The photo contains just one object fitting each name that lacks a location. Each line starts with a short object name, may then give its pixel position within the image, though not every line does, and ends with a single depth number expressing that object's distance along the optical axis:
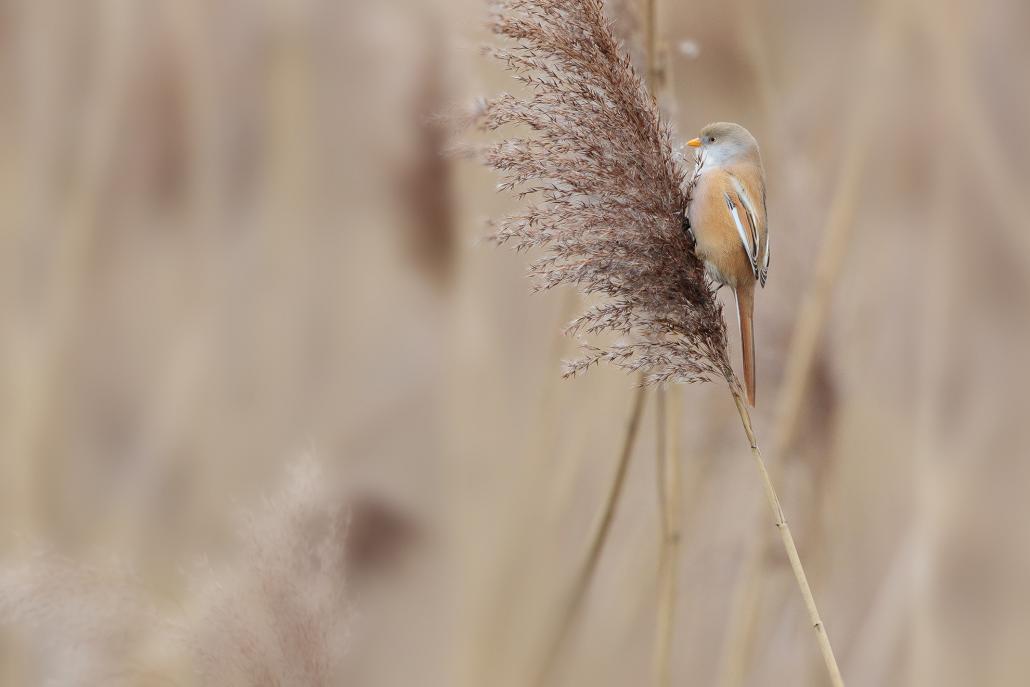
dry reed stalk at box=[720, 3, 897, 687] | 7.64
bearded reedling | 7.37
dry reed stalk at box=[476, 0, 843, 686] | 7.35
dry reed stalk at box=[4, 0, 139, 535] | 8.23
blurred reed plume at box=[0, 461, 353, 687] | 7.49
